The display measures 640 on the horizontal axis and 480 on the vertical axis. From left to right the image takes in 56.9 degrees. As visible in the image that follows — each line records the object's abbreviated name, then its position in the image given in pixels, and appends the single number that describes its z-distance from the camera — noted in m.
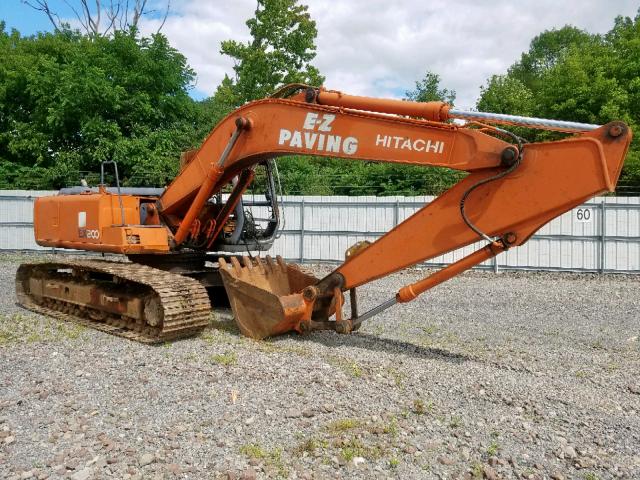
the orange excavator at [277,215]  5.22
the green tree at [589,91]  26.56
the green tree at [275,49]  28.47
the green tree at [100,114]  23.14
